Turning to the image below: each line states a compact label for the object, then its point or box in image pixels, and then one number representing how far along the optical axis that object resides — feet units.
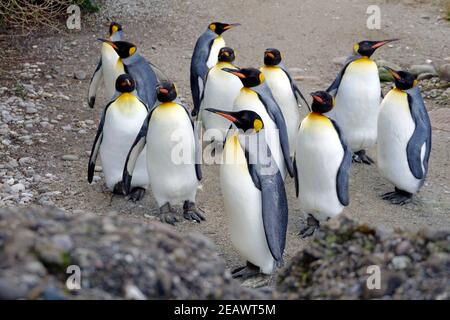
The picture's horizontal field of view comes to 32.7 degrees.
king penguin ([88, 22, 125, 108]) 24.89
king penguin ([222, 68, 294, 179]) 20.03
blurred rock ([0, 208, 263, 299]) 8.03
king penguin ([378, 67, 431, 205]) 20.48
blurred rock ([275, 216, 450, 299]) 9.04
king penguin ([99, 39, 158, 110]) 23.06
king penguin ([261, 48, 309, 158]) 22.33
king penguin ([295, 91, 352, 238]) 18.47
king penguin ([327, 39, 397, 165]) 22.59
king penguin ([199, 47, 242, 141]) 22.75
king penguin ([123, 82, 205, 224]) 18.94
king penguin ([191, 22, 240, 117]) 25.40
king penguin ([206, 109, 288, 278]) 16.28
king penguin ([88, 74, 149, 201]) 20.35
